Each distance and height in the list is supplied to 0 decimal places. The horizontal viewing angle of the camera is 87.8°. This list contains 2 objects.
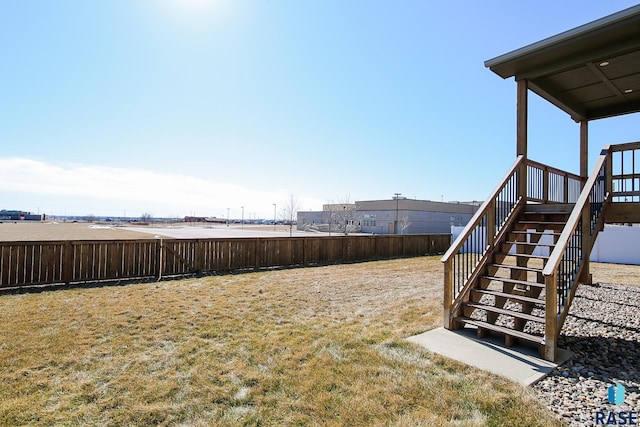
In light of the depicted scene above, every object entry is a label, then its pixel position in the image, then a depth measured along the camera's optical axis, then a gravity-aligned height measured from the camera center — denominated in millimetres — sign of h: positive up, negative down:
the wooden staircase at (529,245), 3936 -328
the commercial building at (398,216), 42812 +699
